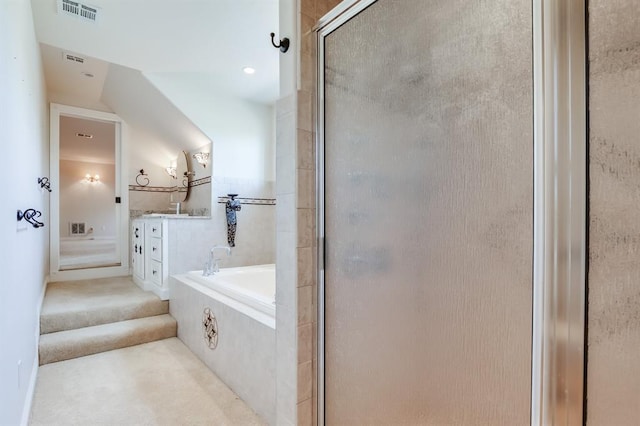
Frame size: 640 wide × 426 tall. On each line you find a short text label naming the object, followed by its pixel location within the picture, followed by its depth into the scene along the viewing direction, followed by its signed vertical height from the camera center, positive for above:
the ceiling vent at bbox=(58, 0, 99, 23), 2.26 +1.57
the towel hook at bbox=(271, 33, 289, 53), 1.28 +0.72
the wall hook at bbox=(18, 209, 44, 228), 1.67 -0.01
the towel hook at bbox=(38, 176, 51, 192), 2.80 +0.29
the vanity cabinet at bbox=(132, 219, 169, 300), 3.38 -0.54
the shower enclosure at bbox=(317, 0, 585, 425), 0.63 -0.01
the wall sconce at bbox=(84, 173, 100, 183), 5.81 +0.67
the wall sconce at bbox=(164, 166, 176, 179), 4.91 +0.69
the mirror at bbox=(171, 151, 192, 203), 4.48 +0.51
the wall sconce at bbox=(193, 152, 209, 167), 3.96 +0.74
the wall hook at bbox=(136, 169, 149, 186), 4.75 +0.56
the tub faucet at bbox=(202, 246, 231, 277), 3.12 -0.58
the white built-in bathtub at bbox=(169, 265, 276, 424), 1.72 -0.84
